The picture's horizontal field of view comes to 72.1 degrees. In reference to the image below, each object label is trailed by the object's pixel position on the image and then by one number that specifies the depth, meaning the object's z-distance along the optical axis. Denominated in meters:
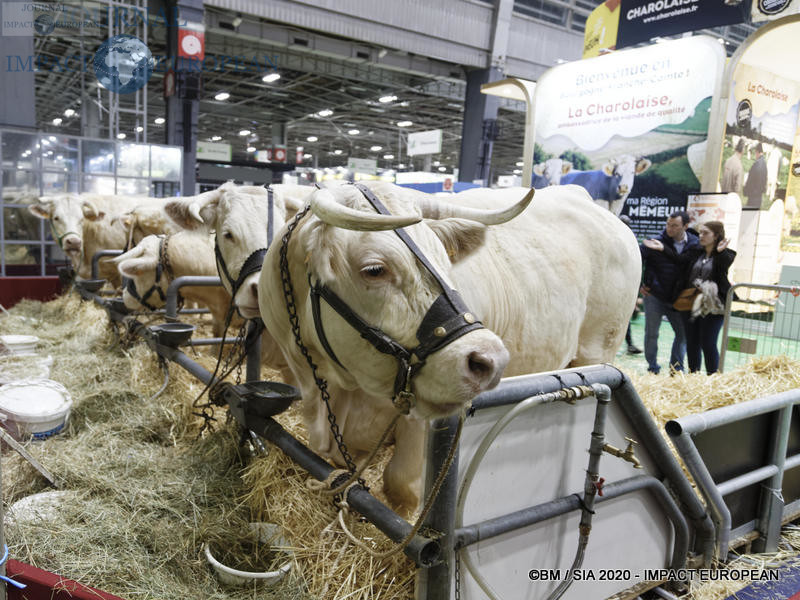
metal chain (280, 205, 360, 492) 1.94
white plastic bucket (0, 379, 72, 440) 3.29
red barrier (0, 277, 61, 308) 8.02
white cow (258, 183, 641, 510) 1.58
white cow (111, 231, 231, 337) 4.45
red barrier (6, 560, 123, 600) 1.67
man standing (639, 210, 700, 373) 5.91
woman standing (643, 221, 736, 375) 5.54
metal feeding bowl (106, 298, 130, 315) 4.93
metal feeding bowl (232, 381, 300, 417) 2.38
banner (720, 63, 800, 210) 7.54
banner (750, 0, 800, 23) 7.00
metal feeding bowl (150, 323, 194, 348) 3.44
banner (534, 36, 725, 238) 7.30
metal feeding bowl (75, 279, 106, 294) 6.09
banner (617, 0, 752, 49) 7.39
